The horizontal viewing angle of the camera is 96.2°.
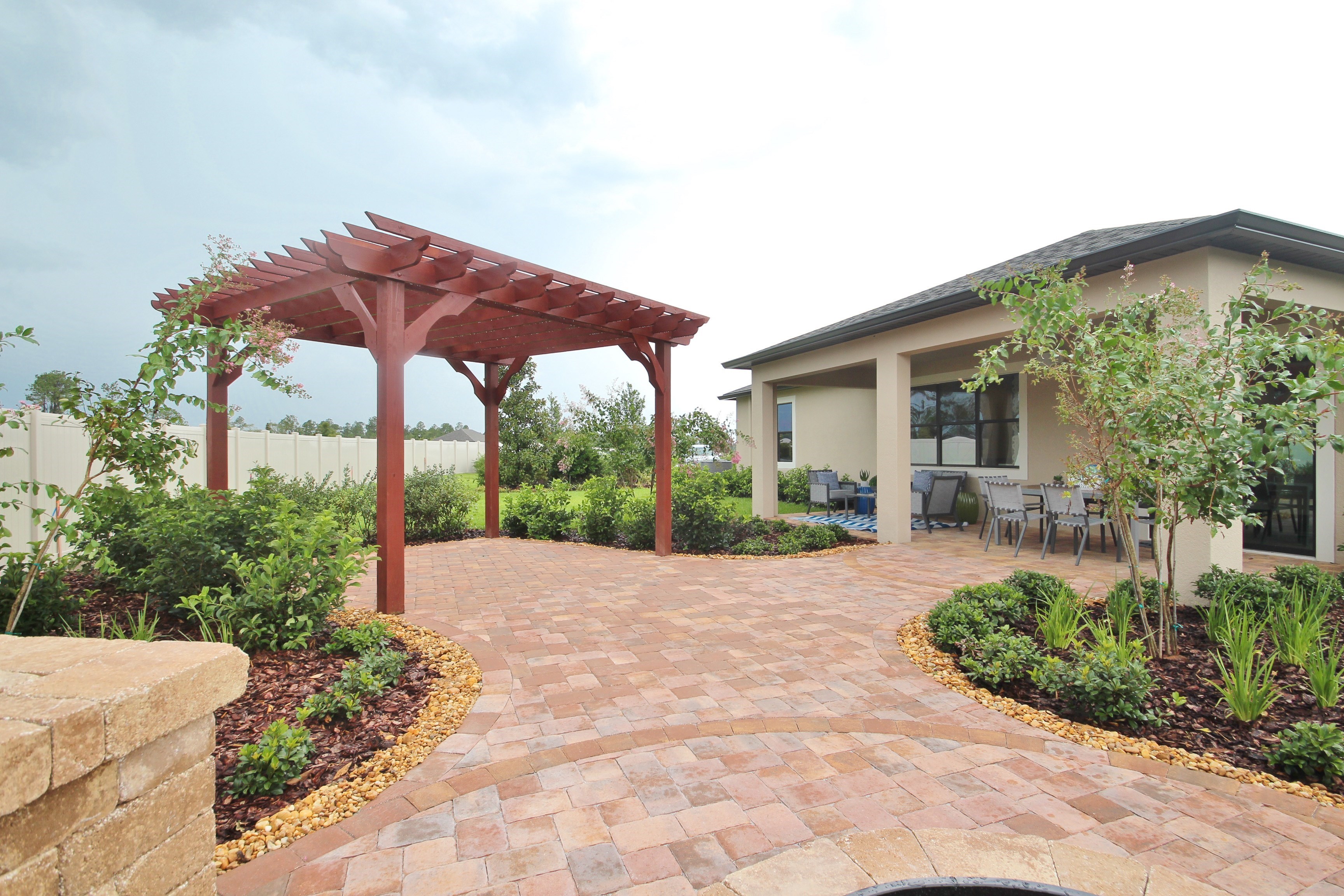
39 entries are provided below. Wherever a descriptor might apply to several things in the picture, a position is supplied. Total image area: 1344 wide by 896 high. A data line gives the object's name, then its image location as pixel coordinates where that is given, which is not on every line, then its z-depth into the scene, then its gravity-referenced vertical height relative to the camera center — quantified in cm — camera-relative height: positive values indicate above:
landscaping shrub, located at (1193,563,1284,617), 427 -107
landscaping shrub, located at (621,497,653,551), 832 -110
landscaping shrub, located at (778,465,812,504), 1448 -96
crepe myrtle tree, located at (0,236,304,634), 329 +25
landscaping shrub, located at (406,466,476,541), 929 -93
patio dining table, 766 -73
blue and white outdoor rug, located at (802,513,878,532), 1036 -138
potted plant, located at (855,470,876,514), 1217 -115
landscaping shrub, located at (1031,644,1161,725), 294 -122
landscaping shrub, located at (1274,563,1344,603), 454 -106
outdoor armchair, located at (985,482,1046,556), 761 -77
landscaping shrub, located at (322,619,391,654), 366 -117
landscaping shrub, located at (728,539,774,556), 779 -131
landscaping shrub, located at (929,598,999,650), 397 -121
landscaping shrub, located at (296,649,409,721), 288 -122
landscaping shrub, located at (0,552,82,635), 360 -90
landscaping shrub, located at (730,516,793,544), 893 -124
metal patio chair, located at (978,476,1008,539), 843 -63
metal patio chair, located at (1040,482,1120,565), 707 -79
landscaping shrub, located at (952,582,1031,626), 432 -114
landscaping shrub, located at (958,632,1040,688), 343 -126
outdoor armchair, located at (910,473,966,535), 1037 -88
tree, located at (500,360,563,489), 1862 +55
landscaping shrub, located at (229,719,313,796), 230 -123
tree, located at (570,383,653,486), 1000 +32
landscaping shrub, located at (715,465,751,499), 1550 -88
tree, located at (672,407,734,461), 959 +21
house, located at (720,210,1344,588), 505 +111
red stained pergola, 480 +144
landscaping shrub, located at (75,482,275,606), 389 -58
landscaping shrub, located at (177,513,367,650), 350 -84
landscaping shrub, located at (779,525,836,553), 792 -126
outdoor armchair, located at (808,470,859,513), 1203 -87
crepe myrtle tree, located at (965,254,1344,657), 324 +29
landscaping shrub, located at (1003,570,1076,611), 455 -109
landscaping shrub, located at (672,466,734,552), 812 -97
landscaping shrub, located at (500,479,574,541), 946 -105
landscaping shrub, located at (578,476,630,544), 885 -93
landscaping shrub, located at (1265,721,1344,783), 241 -126
